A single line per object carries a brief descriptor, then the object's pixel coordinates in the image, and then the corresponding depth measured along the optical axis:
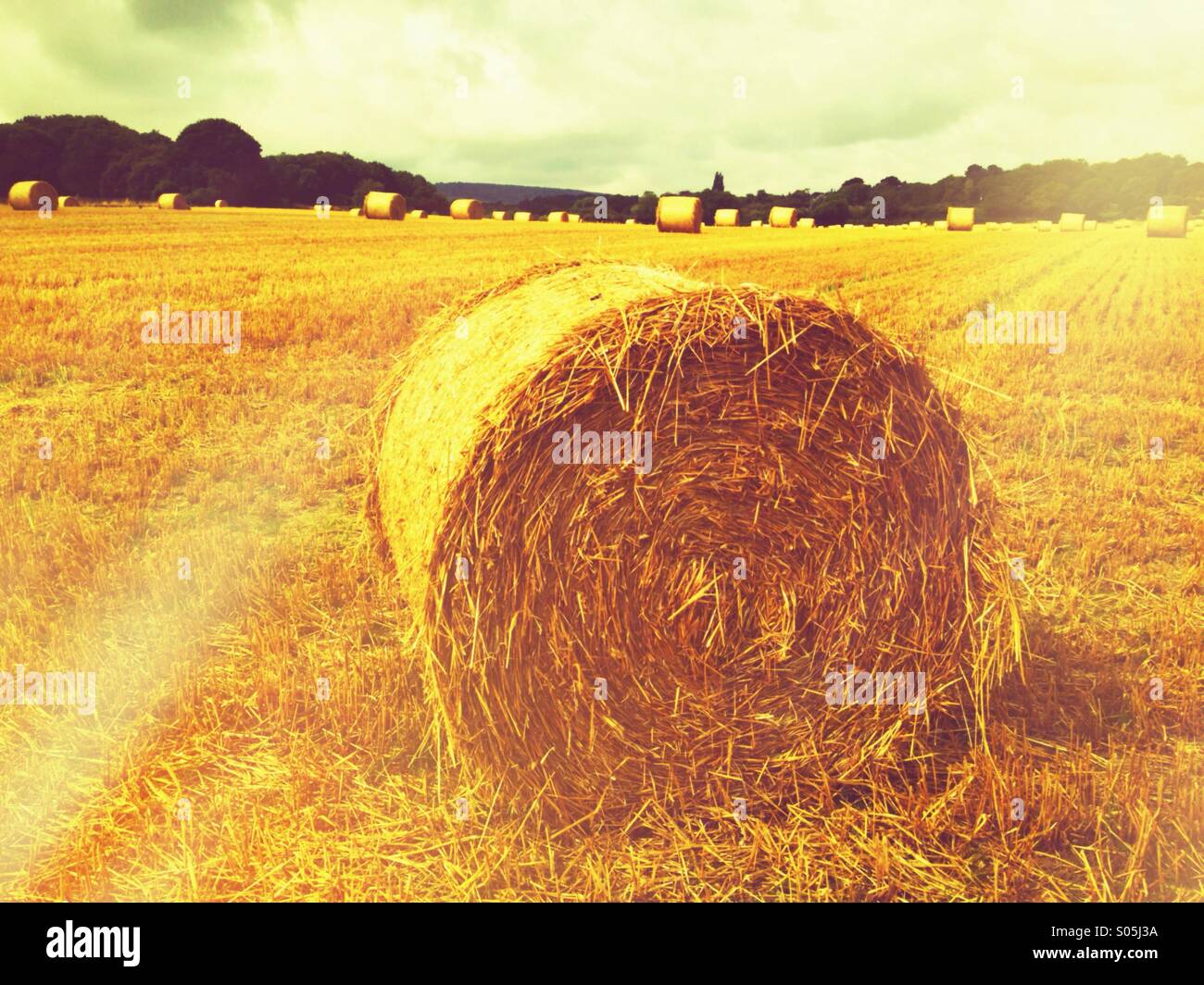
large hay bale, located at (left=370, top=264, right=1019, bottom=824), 3.87
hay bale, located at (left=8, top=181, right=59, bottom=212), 40.88
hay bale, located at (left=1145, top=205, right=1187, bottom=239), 39.94
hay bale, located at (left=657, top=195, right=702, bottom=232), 38.81
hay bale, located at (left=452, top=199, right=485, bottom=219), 53.66
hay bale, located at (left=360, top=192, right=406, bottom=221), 46.12
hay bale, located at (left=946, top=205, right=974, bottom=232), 51.31
